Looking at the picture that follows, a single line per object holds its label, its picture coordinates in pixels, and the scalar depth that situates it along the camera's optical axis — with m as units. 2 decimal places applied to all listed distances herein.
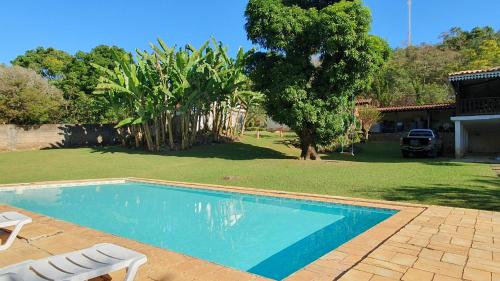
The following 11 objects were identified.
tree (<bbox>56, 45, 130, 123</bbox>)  32.38
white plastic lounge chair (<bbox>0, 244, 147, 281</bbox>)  2.78
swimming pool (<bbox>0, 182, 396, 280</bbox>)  5.63
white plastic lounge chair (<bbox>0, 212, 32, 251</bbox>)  4.59
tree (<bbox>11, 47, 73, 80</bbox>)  46.31
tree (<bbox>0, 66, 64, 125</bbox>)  26.28
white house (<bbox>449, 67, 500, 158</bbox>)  16.83
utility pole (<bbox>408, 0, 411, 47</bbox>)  73.14
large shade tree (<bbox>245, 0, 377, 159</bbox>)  14.89
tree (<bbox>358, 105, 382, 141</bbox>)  28.38
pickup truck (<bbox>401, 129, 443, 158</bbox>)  17.86
